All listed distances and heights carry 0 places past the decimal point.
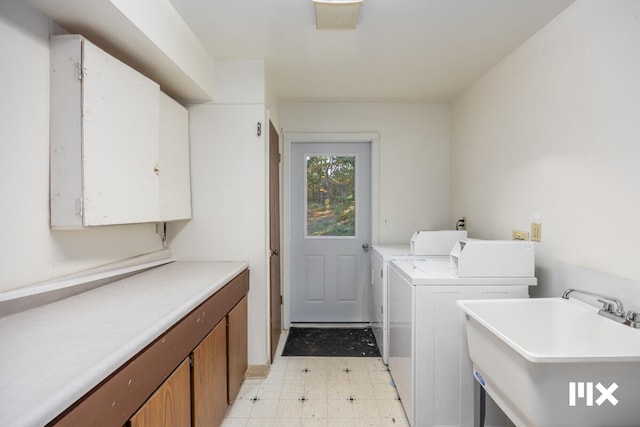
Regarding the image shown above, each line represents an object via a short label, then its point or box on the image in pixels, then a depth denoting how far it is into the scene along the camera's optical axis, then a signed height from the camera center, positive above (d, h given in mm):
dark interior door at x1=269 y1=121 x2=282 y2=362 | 2576 -196
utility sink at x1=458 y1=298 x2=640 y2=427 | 1028 -557
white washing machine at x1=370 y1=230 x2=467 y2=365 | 2510 -331
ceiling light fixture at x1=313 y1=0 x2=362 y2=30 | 1597 +1081
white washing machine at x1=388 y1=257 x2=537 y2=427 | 1743 -753
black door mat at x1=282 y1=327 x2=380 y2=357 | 2766 -1228
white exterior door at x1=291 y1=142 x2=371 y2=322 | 3346 -191
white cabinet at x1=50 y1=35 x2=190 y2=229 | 1310 +345
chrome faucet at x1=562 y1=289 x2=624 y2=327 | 1258 -397
